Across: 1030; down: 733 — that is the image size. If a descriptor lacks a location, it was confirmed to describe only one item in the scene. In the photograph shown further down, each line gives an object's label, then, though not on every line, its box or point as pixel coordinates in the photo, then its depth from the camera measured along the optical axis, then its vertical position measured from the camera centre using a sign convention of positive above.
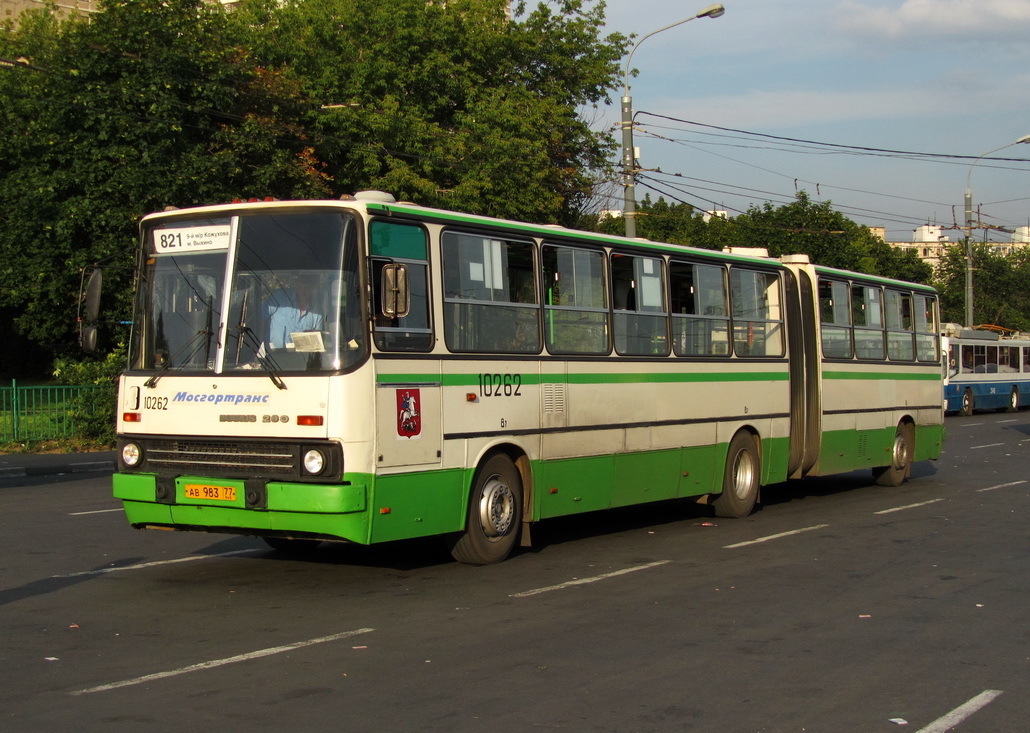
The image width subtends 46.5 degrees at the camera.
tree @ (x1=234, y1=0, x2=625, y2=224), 35.56 +9.17
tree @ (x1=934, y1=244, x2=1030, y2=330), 83.50 +5.71
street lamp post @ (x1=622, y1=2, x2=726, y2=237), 25.23 +4.71
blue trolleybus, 43.06 -0.43
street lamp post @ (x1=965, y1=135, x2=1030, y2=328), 52.53 +4.71
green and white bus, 9.16 +0.01
